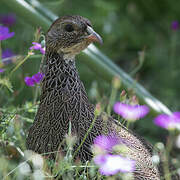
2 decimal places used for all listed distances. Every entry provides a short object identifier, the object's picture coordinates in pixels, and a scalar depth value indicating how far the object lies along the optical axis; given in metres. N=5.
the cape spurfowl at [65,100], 4.23
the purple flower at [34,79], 4.54
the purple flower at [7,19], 8.84
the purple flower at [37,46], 4.35
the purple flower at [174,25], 8.45
